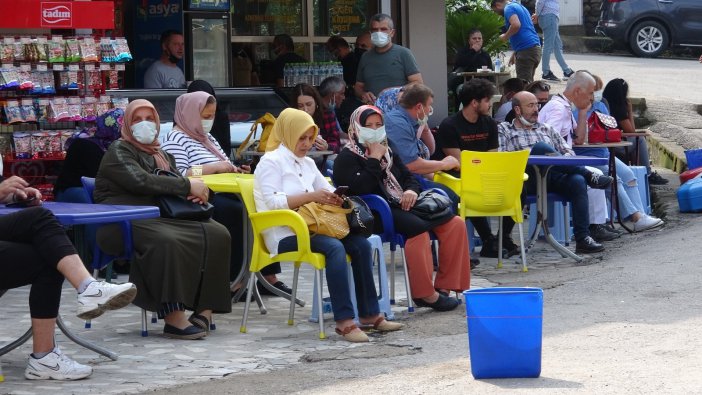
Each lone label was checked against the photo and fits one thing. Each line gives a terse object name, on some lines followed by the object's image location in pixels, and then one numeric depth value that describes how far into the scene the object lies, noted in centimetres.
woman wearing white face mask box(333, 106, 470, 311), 1430
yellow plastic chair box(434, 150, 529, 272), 1654
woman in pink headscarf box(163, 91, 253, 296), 1480
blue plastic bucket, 1056
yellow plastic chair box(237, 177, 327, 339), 1308
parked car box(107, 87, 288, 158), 1915
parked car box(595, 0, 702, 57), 4007
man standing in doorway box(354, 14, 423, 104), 2093
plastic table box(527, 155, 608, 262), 1755
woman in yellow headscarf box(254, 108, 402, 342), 1300
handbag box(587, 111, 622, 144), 1997
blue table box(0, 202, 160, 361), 1123
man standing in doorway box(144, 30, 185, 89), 2122
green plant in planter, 3013
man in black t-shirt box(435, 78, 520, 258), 1738
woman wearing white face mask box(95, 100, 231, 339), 1282
